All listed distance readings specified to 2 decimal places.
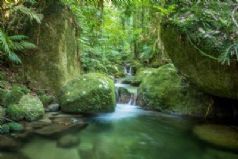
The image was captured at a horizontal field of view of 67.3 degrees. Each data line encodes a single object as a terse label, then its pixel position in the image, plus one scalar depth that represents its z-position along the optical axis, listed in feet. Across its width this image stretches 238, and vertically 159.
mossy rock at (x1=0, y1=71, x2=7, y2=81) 11.96
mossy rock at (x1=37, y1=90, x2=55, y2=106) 12.35
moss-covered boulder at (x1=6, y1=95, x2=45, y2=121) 10.59
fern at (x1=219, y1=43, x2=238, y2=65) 9.20
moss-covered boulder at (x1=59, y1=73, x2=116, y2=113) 12.59
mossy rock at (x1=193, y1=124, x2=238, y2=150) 10.02
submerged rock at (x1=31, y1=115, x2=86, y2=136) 10.16
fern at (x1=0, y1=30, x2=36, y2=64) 11.55
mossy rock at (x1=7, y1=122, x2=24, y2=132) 9.89
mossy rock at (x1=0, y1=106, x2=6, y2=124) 10.04
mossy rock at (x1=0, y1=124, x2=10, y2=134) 9.65
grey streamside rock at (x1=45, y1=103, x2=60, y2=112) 12.37
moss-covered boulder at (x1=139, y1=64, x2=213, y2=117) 13.58
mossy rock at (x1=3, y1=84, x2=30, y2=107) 10.83
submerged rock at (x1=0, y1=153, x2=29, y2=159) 8.05
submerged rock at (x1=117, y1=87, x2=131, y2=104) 15.35
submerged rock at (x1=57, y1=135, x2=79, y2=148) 9.27
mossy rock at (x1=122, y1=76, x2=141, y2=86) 17.62
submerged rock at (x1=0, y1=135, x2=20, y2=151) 8.62
